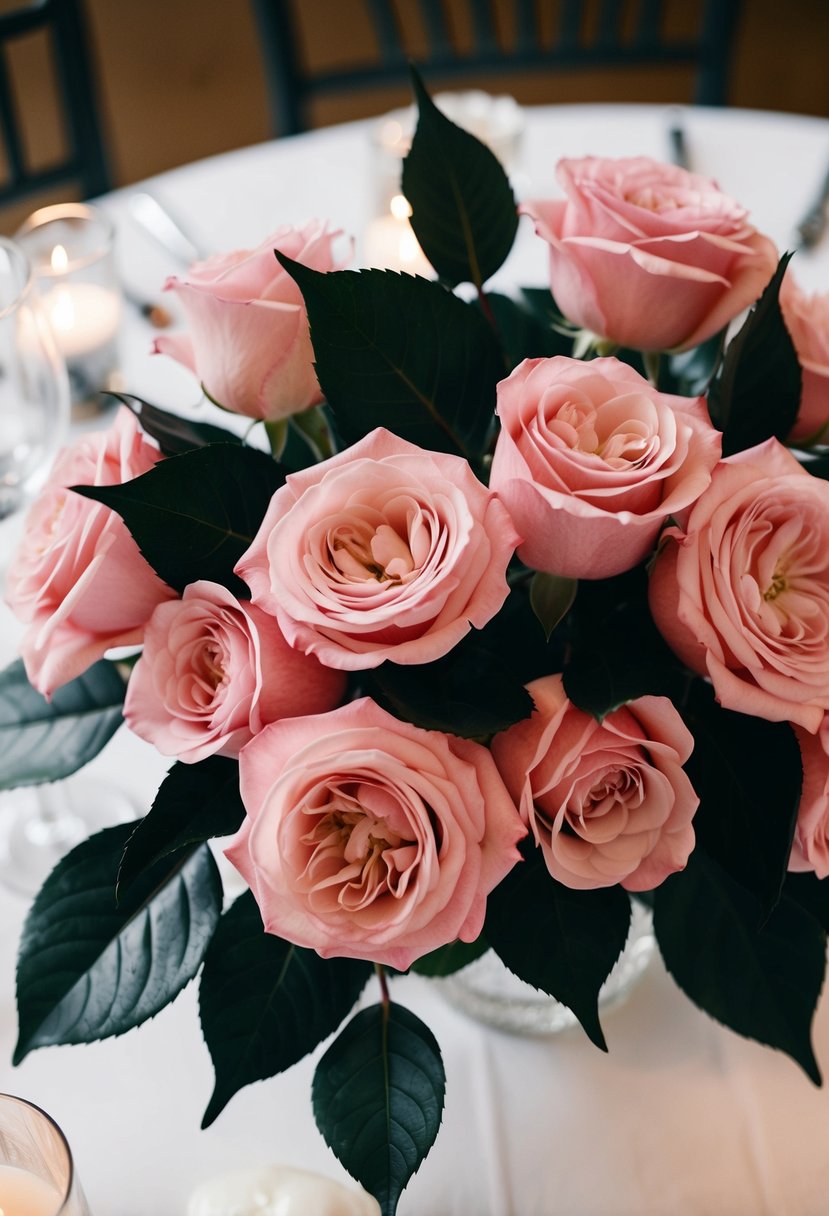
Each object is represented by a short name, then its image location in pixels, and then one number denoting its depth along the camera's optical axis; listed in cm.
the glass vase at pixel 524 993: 56
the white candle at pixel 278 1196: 48
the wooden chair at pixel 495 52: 132
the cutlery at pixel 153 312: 93
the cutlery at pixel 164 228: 98
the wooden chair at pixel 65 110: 117
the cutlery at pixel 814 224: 97
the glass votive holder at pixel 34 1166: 39
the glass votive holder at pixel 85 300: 83
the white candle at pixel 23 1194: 41
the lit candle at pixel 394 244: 91
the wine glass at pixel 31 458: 64
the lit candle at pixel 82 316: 83
